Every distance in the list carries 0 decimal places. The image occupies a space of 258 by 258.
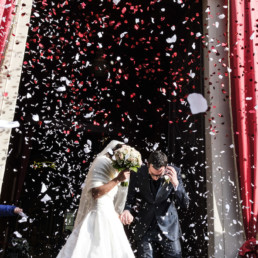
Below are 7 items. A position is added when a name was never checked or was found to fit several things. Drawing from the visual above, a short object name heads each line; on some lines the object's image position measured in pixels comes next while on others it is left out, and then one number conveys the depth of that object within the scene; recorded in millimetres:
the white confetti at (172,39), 4741
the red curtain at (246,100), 2930
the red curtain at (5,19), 2668
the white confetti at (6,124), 2676
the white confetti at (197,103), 3526
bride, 2335
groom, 2748
